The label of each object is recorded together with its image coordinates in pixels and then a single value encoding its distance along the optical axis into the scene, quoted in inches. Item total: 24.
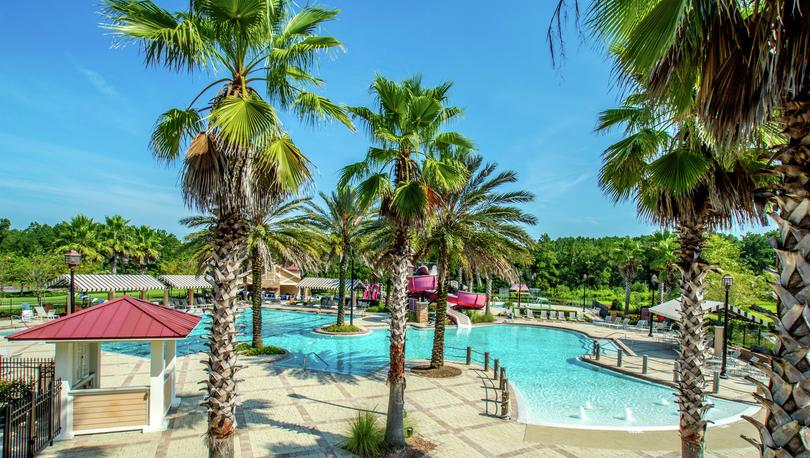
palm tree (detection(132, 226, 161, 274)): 1739.7
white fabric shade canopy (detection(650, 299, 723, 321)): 817.5
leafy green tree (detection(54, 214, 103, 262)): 1529.3
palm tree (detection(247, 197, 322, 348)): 744.3
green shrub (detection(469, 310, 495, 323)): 1233.7
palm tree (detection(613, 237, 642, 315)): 1509.6
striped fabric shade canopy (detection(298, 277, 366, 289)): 1705.2
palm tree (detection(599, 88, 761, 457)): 239.0
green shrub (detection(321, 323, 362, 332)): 1010.7
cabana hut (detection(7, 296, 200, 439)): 363.3
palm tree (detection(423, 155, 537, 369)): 607.5
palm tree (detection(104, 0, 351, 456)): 246.7
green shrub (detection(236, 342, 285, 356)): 726.5
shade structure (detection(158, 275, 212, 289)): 1370.6
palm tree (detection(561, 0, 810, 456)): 116.0
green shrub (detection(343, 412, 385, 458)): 345.7
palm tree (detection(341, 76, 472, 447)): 386.6
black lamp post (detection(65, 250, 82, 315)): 593.6
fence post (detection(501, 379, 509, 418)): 448.6
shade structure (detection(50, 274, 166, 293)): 1002.1
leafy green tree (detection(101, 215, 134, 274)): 1614.2
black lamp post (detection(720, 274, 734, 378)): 621.9
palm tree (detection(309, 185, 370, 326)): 971.3
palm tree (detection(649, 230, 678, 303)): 1342.3
